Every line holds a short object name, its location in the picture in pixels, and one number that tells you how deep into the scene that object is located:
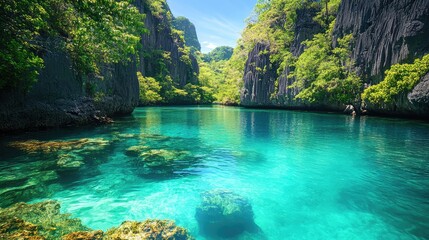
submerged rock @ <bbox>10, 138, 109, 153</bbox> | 9.19
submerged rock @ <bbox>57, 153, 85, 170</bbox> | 7.37
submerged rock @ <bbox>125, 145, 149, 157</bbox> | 9.33
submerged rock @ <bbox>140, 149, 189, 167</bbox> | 8.30
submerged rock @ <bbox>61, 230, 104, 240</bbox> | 3.45
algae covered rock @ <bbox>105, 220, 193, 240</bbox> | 3.65
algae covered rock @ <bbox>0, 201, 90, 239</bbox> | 3.43
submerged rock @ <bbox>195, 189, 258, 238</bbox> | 4.28
